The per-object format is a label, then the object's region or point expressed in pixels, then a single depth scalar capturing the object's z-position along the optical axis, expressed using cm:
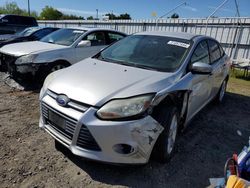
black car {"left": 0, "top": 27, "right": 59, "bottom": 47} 812
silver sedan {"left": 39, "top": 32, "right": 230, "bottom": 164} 227
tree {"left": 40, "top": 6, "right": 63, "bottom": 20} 6177
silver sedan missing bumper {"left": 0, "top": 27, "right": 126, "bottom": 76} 517
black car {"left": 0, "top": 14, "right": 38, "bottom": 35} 1223
